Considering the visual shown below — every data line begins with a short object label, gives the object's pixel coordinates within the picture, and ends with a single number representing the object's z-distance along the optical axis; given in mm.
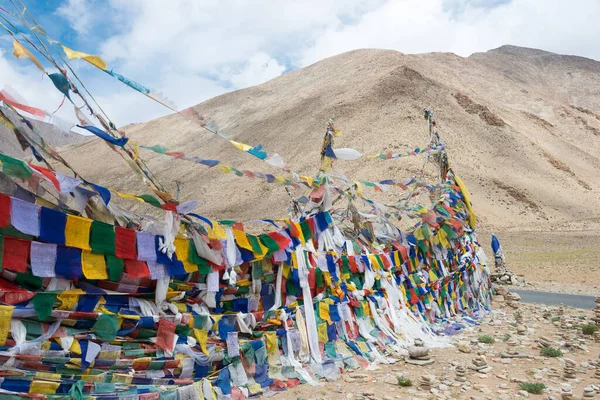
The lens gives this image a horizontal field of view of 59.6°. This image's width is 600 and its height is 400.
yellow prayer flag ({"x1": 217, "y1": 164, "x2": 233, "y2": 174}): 6302
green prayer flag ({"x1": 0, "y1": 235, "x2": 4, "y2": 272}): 3973
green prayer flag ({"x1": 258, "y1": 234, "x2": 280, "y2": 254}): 5994
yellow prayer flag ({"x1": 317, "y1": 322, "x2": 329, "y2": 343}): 6555
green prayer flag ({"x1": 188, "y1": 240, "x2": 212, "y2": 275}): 5211
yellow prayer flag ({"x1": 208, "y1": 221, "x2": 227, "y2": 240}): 5379
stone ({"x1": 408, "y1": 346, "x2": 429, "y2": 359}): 6992
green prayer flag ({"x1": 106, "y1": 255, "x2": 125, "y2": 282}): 4586
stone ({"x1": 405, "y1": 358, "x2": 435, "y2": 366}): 6829
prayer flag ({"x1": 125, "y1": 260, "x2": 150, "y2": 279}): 4723
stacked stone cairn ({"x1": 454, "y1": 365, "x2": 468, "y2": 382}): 6179
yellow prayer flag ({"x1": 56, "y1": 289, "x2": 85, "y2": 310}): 4289
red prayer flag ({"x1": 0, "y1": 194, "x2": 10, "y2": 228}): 3910
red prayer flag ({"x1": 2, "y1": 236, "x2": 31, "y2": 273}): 4008
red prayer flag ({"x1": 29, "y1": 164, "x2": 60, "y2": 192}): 4195
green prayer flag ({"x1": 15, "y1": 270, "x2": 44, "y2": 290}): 4152
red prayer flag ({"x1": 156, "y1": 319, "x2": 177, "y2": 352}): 4844
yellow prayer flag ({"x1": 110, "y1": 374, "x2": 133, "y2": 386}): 4395
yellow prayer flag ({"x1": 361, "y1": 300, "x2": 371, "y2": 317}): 7441
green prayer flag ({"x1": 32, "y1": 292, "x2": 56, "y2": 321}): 4094
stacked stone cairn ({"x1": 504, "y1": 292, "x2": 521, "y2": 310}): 12495
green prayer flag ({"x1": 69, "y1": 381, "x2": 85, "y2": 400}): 4059
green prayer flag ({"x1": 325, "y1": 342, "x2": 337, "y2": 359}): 6539
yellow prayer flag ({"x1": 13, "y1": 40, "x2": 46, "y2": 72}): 4223
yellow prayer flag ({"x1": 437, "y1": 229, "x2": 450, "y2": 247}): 9977
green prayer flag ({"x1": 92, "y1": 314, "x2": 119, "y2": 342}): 4441
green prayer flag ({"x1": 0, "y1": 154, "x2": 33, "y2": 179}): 3963
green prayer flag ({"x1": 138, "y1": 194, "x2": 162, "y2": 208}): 4988
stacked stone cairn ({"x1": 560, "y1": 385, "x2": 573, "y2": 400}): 5563
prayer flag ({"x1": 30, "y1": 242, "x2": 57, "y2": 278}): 4141
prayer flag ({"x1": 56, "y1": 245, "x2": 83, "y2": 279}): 4297
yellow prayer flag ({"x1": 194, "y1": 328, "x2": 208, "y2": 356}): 5123
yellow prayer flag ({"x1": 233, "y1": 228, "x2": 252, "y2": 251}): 5664
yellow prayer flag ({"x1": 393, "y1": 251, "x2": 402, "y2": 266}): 8461
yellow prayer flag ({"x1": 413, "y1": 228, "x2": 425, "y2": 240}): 9281
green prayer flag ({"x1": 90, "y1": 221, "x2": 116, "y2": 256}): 4492
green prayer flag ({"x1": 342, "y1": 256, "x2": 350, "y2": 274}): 7309
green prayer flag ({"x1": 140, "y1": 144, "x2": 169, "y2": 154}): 5225
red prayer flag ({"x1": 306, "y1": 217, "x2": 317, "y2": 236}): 6934
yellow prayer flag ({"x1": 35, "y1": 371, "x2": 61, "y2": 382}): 4000
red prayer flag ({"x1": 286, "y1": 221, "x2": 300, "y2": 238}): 6488
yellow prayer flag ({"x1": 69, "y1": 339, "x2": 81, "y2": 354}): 4253
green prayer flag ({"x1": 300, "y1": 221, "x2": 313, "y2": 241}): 6809
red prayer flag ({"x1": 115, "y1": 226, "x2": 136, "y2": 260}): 4645
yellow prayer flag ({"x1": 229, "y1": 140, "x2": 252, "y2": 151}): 5988
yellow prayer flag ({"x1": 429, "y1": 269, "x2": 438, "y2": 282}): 9517
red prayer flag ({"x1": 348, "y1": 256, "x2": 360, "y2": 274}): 7391
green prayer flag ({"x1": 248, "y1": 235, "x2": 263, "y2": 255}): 5811
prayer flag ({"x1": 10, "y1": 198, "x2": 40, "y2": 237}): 3986
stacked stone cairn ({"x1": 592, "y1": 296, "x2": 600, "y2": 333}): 9383
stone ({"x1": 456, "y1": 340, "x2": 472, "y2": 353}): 7648
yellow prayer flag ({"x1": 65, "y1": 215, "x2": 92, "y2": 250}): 4348
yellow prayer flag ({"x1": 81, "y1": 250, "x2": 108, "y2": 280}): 4426
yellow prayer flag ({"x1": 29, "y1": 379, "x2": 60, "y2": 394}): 3936
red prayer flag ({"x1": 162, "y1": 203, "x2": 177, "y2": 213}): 4980
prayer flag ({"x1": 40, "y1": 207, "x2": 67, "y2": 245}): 4203
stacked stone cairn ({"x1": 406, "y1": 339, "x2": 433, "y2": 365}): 6883
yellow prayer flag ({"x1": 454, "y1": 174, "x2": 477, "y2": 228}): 12533
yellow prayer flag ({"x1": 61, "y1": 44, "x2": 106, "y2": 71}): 4473
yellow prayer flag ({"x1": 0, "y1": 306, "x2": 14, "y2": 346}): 3861
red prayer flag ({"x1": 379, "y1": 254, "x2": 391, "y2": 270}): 8086
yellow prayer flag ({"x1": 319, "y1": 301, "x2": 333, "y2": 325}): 6641
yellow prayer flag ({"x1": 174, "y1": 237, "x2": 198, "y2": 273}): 5102
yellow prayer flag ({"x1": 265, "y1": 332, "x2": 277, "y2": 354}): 5810
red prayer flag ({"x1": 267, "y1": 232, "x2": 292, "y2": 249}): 6125
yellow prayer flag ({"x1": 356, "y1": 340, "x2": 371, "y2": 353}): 6983
